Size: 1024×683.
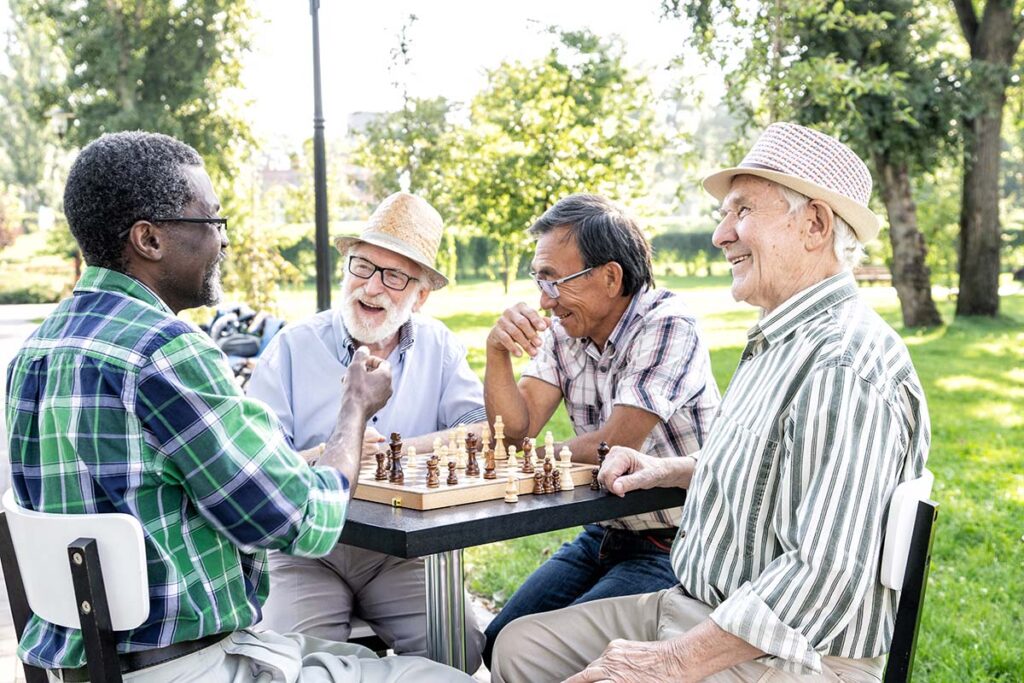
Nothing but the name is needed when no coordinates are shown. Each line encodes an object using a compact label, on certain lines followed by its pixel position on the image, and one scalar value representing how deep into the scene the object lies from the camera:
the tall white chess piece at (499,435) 3.41
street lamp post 9.83
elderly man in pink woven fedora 2.21
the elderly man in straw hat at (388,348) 3.99
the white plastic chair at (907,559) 2.16
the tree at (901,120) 16.52
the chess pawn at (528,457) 3.00
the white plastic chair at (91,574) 2.01
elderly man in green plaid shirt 2.06
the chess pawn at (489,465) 2.99
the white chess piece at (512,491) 2.79
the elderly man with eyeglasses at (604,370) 3.52
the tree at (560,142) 14.01
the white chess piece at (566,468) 2.98
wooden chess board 2.69
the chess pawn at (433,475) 2.79
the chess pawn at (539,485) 2.91
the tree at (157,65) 24.75
